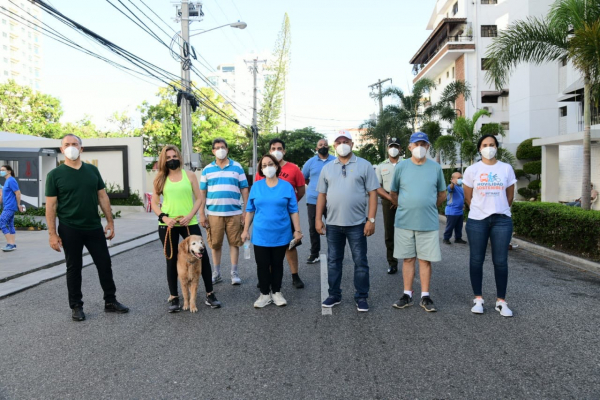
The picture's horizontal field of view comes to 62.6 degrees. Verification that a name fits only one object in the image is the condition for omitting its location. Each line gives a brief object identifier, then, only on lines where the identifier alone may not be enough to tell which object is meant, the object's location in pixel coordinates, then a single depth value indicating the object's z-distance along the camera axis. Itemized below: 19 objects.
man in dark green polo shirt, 5.23
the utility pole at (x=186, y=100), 19.31
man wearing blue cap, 5.45
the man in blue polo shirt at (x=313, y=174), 7.88
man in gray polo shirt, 5.44
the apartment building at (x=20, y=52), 98.19
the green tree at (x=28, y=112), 48.28
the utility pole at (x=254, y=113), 40.66
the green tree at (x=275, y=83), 66.59
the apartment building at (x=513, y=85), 17.16
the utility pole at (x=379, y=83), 54.19
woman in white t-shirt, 5.25
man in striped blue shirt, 6.50
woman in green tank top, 5.60
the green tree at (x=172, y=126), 46.41
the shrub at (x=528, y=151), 27.36
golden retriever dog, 5.41
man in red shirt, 6.65
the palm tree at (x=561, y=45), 10.50
